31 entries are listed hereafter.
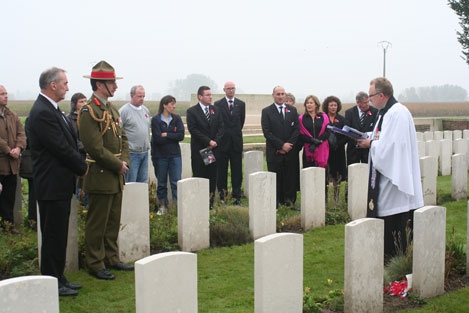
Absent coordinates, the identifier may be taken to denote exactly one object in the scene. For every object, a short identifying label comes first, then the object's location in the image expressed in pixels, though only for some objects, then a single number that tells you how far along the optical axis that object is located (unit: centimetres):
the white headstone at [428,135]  1717
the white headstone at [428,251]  527
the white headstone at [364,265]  471
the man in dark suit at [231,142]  986
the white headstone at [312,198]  810
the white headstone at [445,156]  1359
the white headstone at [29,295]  298
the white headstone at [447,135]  1738
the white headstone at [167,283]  350
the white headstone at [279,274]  414
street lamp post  3141
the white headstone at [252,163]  1073
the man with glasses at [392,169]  584
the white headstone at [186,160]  1076
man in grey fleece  850
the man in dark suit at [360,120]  984
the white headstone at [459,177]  1031
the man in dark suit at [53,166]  516
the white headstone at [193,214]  692
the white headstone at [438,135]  1745
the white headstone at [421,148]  1250
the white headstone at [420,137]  1635
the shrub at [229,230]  742
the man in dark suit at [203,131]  939
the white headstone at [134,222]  649
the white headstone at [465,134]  1794
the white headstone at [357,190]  856
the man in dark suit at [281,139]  949
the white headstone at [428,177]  953
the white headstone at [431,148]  1338
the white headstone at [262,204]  745
